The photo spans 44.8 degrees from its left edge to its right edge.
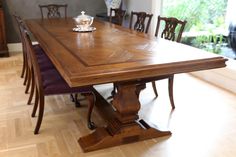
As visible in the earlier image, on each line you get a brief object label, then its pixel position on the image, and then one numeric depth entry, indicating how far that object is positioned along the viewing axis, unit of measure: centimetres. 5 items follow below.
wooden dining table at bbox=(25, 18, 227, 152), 176
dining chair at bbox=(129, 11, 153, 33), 366
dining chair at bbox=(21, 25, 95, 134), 234
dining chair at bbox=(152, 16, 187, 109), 279
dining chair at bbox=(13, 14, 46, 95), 337
